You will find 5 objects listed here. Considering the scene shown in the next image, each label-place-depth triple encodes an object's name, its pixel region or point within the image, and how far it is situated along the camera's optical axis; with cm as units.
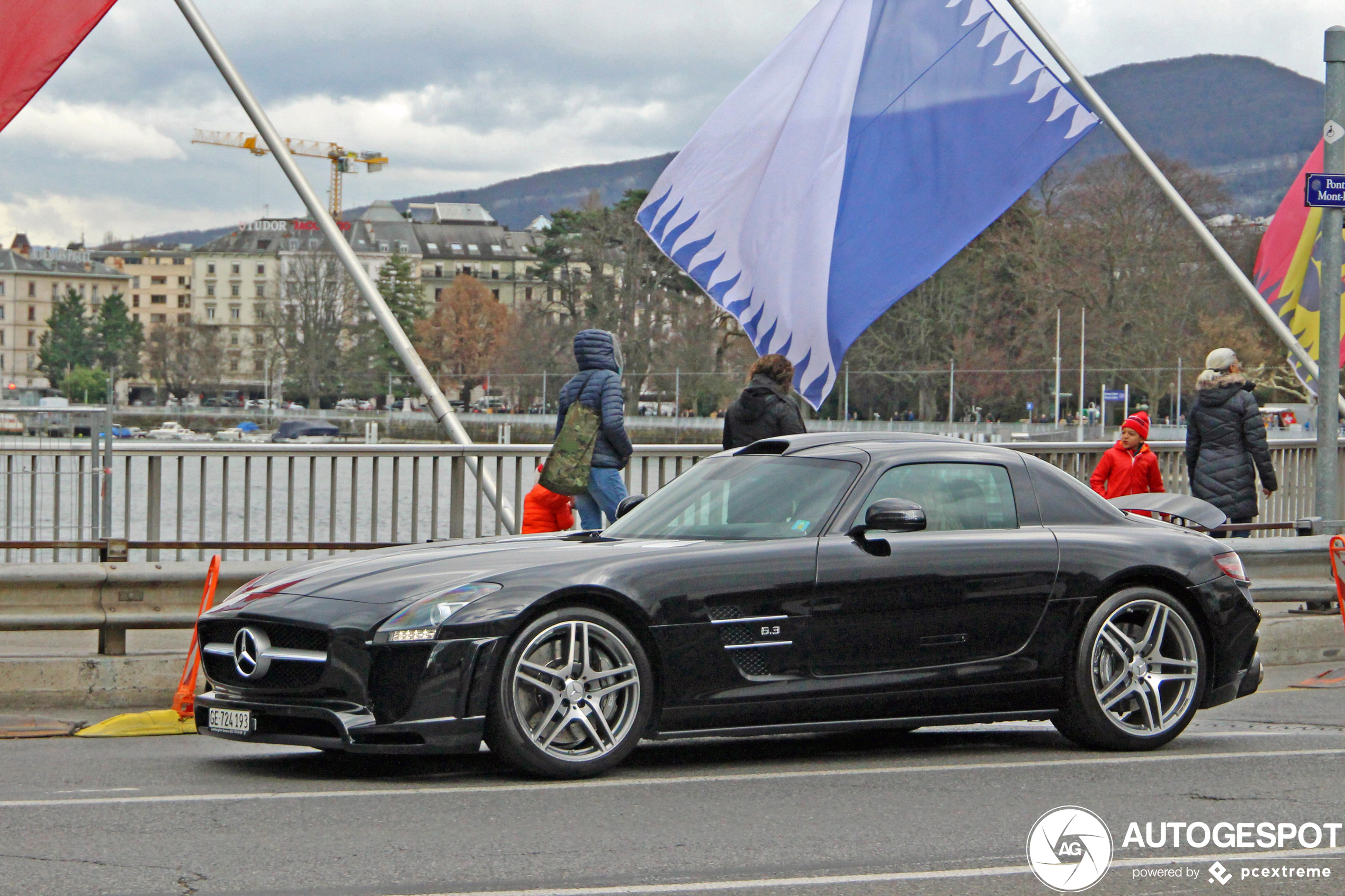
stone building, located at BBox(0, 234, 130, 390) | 19088
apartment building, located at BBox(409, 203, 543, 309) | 19012
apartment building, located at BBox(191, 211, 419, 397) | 18325
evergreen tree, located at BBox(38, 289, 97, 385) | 16600
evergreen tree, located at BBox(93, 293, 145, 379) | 14600
